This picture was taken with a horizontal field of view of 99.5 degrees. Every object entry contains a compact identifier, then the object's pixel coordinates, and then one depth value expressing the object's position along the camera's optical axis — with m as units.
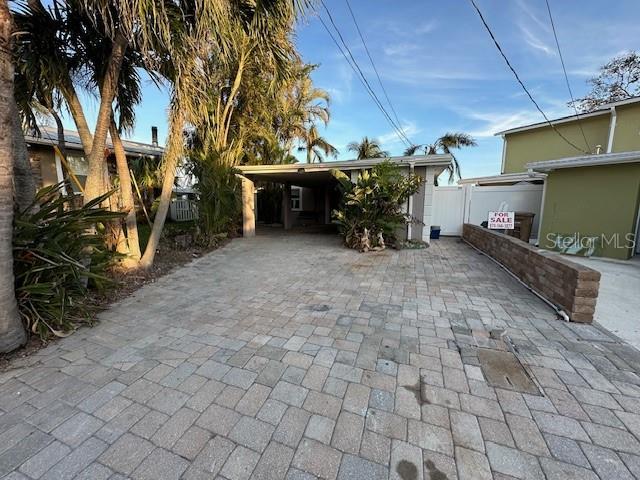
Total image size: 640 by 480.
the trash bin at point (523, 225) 7.86
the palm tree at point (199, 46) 3.37
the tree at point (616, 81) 13.27
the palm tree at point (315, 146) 15.56
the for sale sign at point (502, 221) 6.10
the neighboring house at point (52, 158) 7.65
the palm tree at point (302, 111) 13.23
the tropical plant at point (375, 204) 6.73
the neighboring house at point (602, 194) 5.83
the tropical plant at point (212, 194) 7.06
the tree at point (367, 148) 17.30
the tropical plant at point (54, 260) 2.52
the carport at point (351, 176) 7.34
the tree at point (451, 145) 14.60
